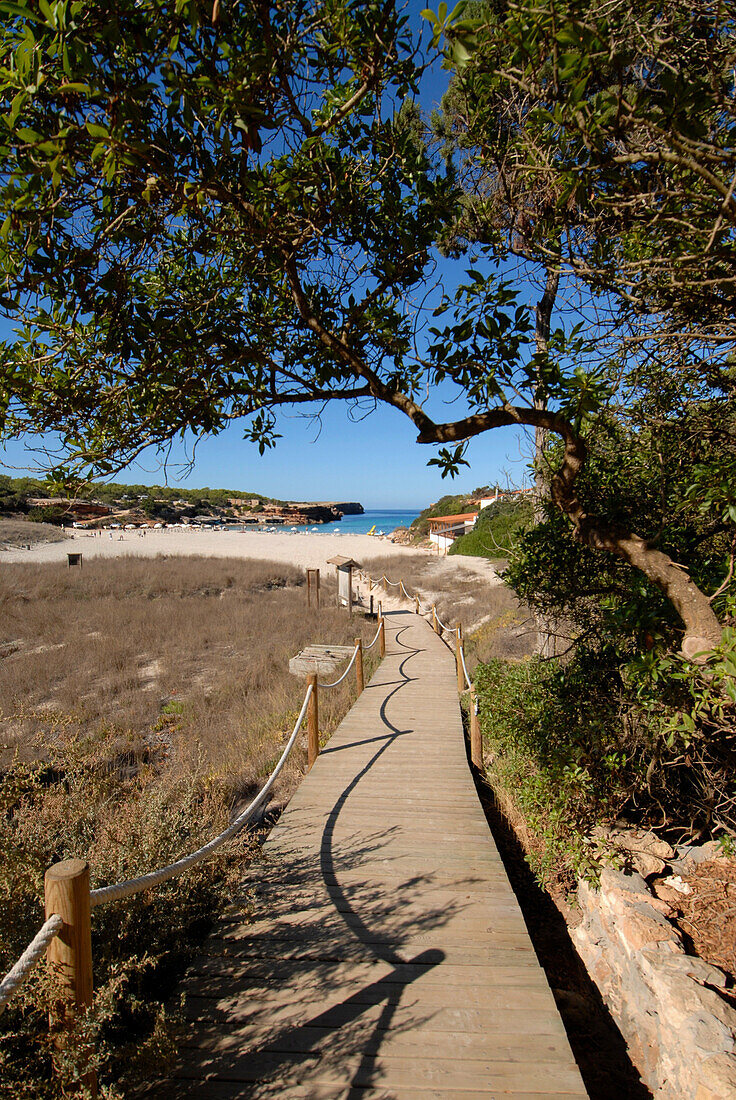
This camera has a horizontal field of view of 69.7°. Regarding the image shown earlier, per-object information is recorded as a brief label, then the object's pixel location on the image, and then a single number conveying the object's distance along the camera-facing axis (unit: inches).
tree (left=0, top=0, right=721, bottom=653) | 89.3
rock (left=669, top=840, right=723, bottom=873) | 155.1
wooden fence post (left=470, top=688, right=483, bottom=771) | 251.8
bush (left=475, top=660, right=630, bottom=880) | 164.6
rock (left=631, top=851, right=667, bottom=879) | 156.0
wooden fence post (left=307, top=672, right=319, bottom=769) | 241.0
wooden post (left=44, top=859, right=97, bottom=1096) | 67.8
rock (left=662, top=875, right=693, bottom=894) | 150.2
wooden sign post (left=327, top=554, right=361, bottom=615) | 715.0
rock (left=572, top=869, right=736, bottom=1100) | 101.4
